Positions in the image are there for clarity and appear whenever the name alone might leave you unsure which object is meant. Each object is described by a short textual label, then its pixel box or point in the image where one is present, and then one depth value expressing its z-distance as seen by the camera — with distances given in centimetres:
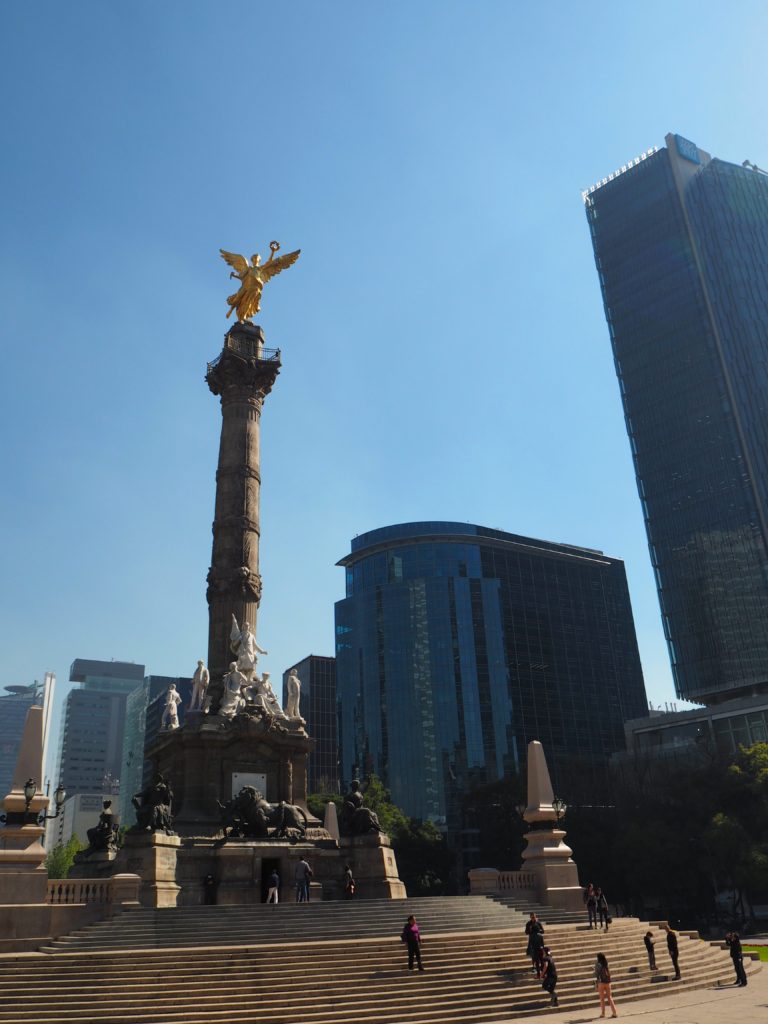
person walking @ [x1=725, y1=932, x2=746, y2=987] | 1977
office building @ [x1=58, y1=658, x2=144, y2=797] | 16812
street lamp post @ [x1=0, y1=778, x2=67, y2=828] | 2172
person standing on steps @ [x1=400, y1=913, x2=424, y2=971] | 1744
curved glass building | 9044
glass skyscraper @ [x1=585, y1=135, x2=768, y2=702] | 9419
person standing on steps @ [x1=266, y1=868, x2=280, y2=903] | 2316
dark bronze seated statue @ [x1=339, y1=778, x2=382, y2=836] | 2894
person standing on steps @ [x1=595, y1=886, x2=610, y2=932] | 2358
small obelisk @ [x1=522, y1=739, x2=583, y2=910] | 2681
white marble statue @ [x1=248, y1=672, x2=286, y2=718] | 3133
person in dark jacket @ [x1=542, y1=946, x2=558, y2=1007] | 1711
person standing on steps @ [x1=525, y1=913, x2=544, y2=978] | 1784
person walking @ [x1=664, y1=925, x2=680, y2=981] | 1984
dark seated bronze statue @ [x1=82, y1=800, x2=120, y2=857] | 2733
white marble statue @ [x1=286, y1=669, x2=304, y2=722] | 3278
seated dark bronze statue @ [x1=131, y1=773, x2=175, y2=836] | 2494
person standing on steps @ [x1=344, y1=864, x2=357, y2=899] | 2606
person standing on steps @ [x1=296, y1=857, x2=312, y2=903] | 2431
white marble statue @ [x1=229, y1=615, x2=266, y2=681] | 3250
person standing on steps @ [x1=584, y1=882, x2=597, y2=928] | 2316
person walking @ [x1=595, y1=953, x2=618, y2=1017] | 1614
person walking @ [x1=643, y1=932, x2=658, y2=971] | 2019
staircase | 1501
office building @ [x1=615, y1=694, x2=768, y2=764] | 7288
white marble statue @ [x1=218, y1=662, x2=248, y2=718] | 3084
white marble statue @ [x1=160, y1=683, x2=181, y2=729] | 3212
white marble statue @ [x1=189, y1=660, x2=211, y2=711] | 3173
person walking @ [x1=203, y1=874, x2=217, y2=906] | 2473
